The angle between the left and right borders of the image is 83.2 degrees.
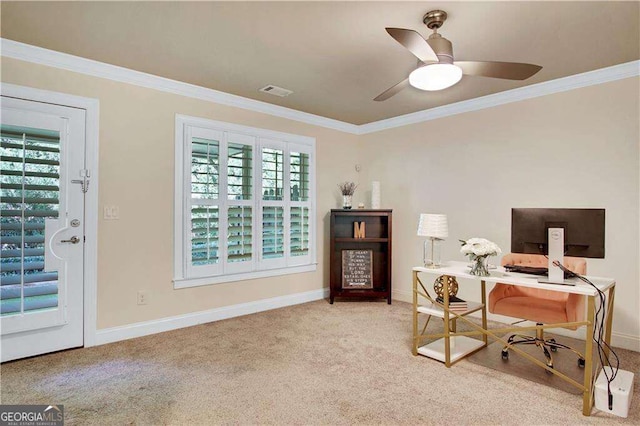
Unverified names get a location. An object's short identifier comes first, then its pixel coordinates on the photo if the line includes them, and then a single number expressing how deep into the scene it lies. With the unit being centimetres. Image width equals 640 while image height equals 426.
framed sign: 478
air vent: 370
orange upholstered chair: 258
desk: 213
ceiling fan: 218
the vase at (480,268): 266
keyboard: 256
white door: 273
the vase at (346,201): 487
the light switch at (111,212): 320
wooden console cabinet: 467
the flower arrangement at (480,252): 265
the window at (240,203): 368
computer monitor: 230
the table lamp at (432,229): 298
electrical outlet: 339
